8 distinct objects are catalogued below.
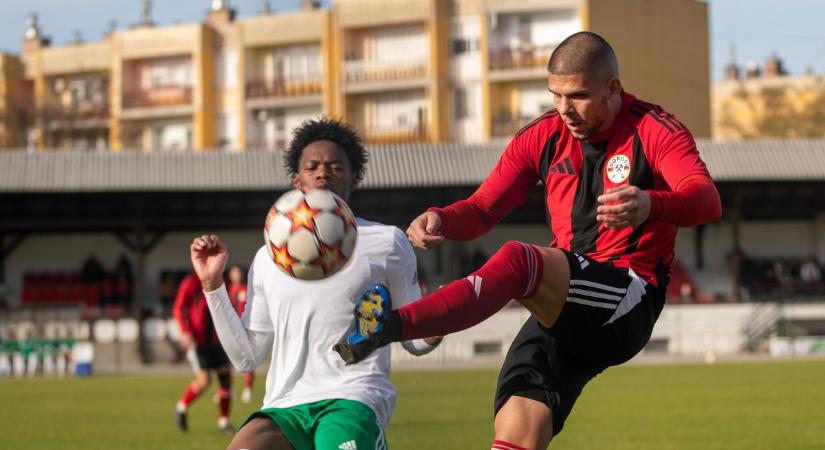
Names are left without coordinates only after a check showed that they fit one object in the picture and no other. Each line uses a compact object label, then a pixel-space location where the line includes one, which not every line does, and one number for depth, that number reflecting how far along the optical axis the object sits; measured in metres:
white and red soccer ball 5.26
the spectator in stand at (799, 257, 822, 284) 44.25
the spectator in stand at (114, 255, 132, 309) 43.97
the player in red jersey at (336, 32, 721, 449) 5.63
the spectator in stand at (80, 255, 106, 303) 45.00
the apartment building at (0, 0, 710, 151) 55.31
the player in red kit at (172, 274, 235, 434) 16.95
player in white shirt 5.73
